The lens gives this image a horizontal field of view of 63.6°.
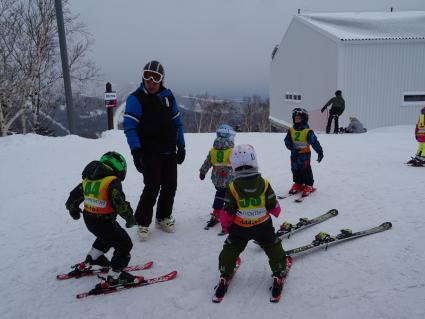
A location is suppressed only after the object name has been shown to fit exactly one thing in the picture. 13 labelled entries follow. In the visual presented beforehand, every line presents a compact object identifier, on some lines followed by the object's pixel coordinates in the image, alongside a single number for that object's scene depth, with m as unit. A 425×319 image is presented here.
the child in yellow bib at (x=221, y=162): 4.88
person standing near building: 15.69
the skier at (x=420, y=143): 7.86
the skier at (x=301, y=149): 6.14
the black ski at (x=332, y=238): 3.92
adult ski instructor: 4.22
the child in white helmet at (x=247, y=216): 3.26
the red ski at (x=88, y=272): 3.68
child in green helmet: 3.31
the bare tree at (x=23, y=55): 17.22
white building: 18.52
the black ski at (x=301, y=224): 4.48
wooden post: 13.25
